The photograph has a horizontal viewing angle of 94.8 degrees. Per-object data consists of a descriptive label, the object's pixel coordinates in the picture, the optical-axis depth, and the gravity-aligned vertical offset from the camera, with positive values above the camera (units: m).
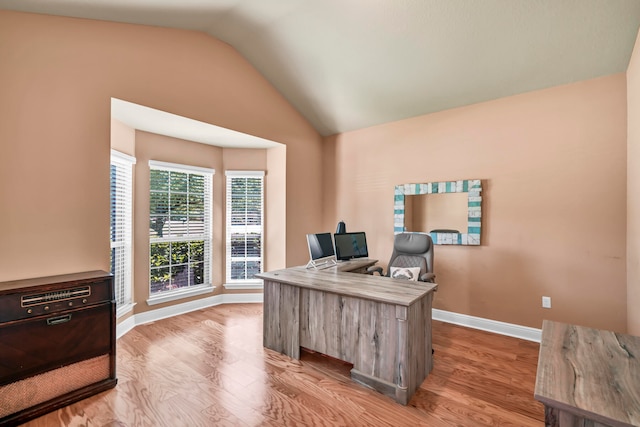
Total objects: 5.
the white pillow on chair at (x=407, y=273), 3.17 -0.66
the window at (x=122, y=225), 3.24 -0.14
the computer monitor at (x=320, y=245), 3.16 -0.37
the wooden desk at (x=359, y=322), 2.12 -0.91
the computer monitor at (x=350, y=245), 3.35 -0.39
